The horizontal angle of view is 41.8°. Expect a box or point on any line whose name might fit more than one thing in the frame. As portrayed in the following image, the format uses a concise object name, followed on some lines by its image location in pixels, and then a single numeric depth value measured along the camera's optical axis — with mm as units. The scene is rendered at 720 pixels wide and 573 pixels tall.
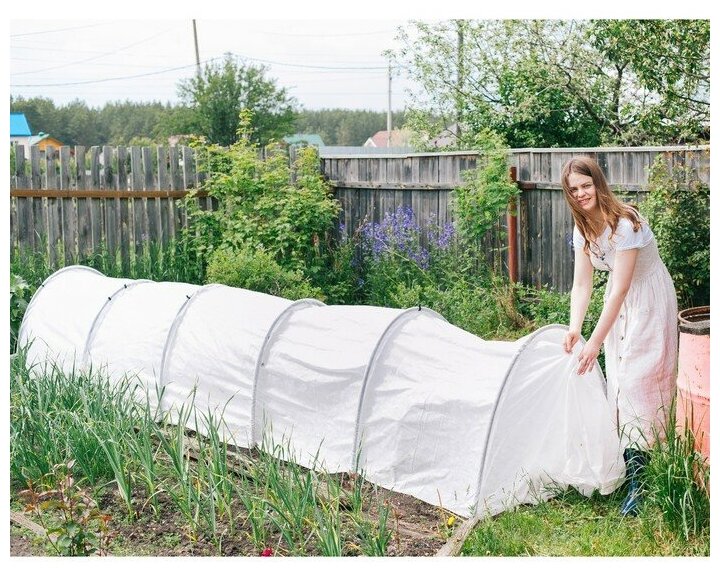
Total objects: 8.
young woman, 3895
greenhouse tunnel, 4102
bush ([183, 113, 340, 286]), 8516
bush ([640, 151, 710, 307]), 6172
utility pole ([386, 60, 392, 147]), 11984
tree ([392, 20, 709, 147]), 7793
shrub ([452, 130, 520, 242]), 7719
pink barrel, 3686
